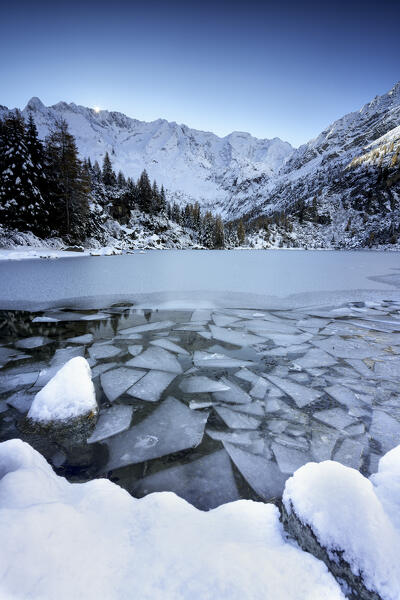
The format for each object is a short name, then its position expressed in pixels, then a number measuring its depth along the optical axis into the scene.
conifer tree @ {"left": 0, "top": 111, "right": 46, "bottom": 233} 23.00
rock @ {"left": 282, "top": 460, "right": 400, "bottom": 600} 0.90
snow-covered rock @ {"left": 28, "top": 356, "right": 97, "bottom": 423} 2.18
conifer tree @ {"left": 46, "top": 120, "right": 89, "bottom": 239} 27.09
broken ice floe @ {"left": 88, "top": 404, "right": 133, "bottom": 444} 2.10
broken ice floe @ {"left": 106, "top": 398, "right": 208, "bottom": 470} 1.92
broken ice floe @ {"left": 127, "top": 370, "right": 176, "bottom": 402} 2.66
